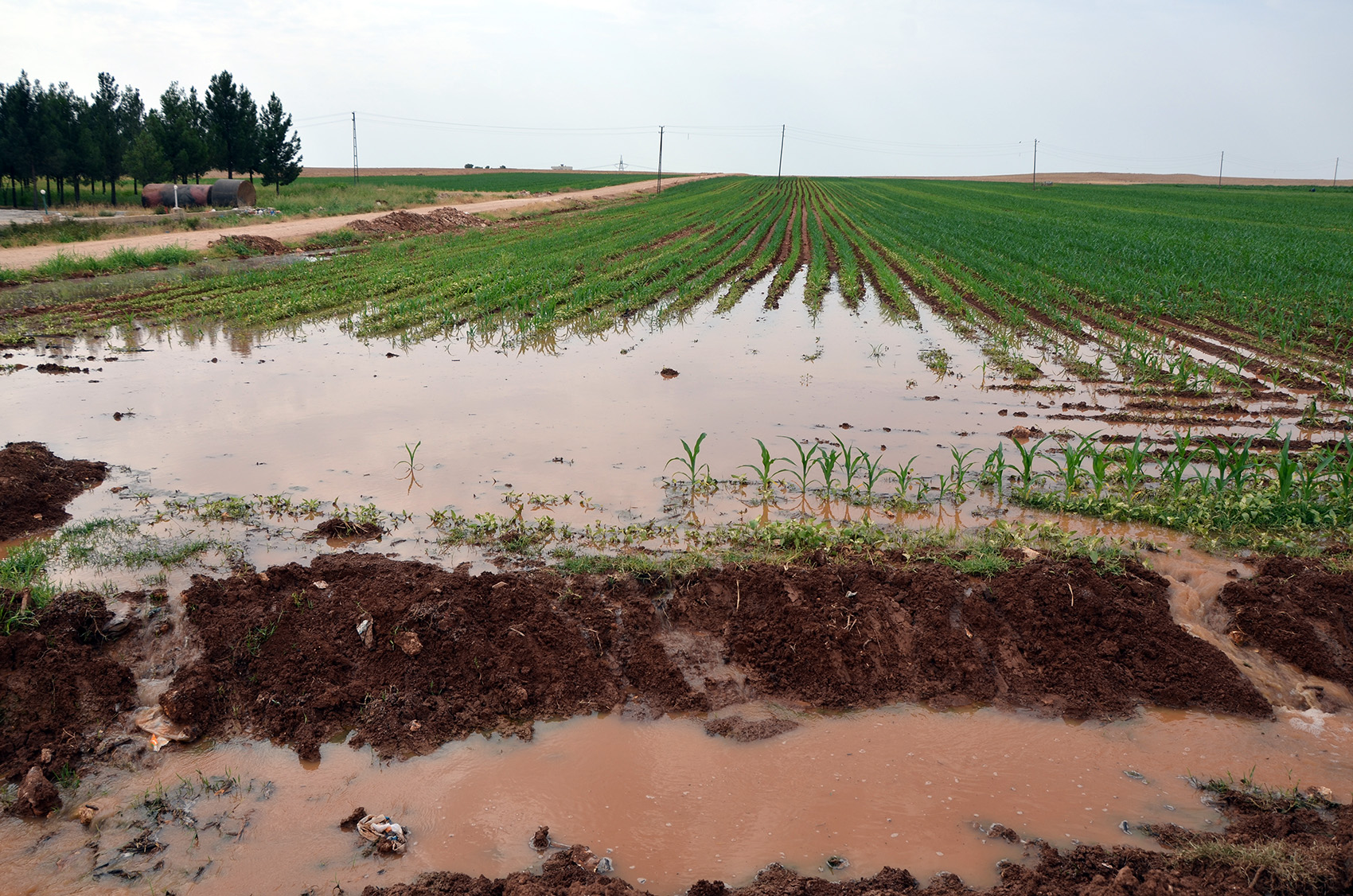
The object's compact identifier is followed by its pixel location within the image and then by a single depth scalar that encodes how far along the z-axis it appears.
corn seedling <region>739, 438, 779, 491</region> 6.65
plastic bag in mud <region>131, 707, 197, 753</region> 3.91
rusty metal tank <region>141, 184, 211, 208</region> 37.34
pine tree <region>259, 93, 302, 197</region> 54.84
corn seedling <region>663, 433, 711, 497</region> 7.24
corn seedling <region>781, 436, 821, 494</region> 6.77
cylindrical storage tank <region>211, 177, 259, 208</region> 37.19
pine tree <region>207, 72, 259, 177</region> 53.50
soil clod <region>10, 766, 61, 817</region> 3.43
